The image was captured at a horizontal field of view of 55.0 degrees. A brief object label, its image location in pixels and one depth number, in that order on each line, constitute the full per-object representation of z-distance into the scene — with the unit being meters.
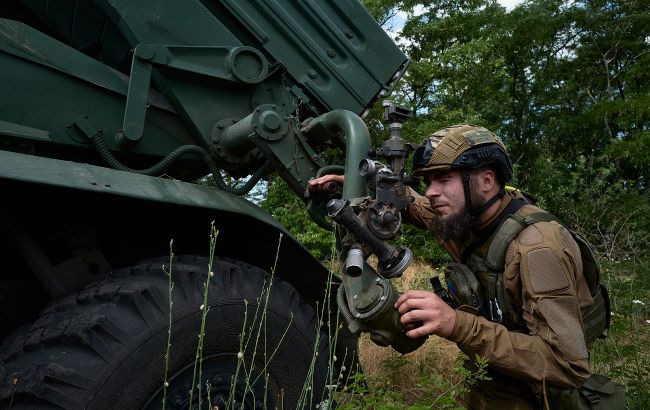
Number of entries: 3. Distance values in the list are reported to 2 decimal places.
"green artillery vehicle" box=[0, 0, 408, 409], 2.20
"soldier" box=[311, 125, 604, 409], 2.45
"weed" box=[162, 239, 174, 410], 2.10
